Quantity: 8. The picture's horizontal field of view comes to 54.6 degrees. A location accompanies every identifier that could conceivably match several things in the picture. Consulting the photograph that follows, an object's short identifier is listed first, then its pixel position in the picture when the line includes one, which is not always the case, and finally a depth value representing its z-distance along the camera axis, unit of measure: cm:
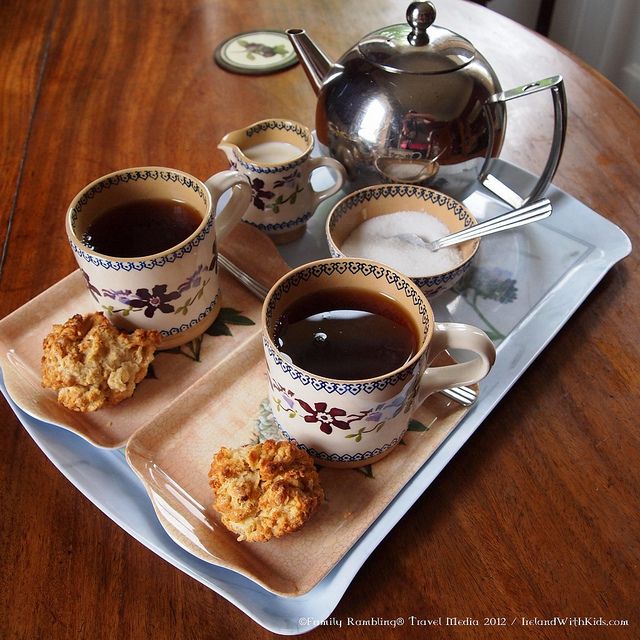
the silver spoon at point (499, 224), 75
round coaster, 120
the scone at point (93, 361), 62
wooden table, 53
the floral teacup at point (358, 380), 52
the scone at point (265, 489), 52
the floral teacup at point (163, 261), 62
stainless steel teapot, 80
